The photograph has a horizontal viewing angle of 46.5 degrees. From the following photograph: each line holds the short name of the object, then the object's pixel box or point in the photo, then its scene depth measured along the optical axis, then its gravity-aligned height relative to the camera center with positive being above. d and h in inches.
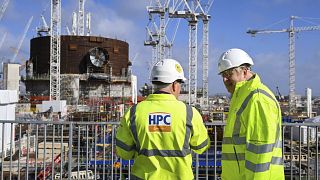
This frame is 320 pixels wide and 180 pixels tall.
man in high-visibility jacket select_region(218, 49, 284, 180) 94.2 -8.6
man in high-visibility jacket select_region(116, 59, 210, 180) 107.6 -11.7
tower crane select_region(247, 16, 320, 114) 2340.1 +135.6
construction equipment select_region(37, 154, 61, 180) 258.7 -55.9
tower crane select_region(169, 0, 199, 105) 1979.6 +330.9
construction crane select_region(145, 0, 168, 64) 2090.3 +452.2
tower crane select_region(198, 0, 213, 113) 2304.4 +197.8
